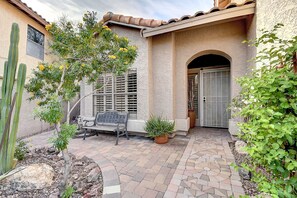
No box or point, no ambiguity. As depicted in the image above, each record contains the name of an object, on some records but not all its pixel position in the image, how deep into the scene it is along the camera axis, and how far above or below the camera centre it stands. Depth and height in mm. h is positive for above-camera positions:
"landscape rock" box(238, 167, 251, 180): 2716 -1381
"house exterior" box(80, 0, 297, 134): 4730 +1465
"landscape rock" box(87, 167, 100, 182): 2841 -1490
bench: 5293 -754
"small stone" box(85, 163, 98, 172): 3229 -1475
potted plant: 4781 -909
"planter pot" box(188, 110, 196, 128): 6867 -666
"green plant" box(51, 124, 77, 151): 2448 -594
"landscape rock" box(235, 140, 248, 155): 3888 -1170
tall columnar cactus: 2844 +61
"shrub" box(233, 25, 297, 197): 1169 -198
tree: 2506 +1004
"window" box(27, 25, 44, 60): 7039 +3047
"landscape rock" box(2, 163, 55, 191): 2566 -1414
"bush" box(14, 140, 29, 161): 3457 -1211
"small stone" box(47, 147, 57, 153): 4177 -1402
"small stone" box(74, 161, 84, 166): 3443 -1472
